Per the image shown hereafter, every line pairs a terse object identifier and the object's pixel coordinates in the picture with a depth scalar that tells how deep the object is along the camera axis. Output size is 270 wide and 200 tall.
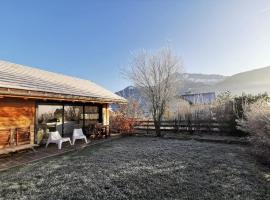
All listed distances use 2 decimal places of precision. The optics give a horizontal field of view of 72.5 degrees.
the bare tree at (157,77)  12.13
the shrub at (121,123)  11.87
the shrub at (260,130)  5.45
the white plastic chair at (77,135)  8.53
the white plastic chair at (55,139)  7.73
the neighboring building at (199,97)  25.21
